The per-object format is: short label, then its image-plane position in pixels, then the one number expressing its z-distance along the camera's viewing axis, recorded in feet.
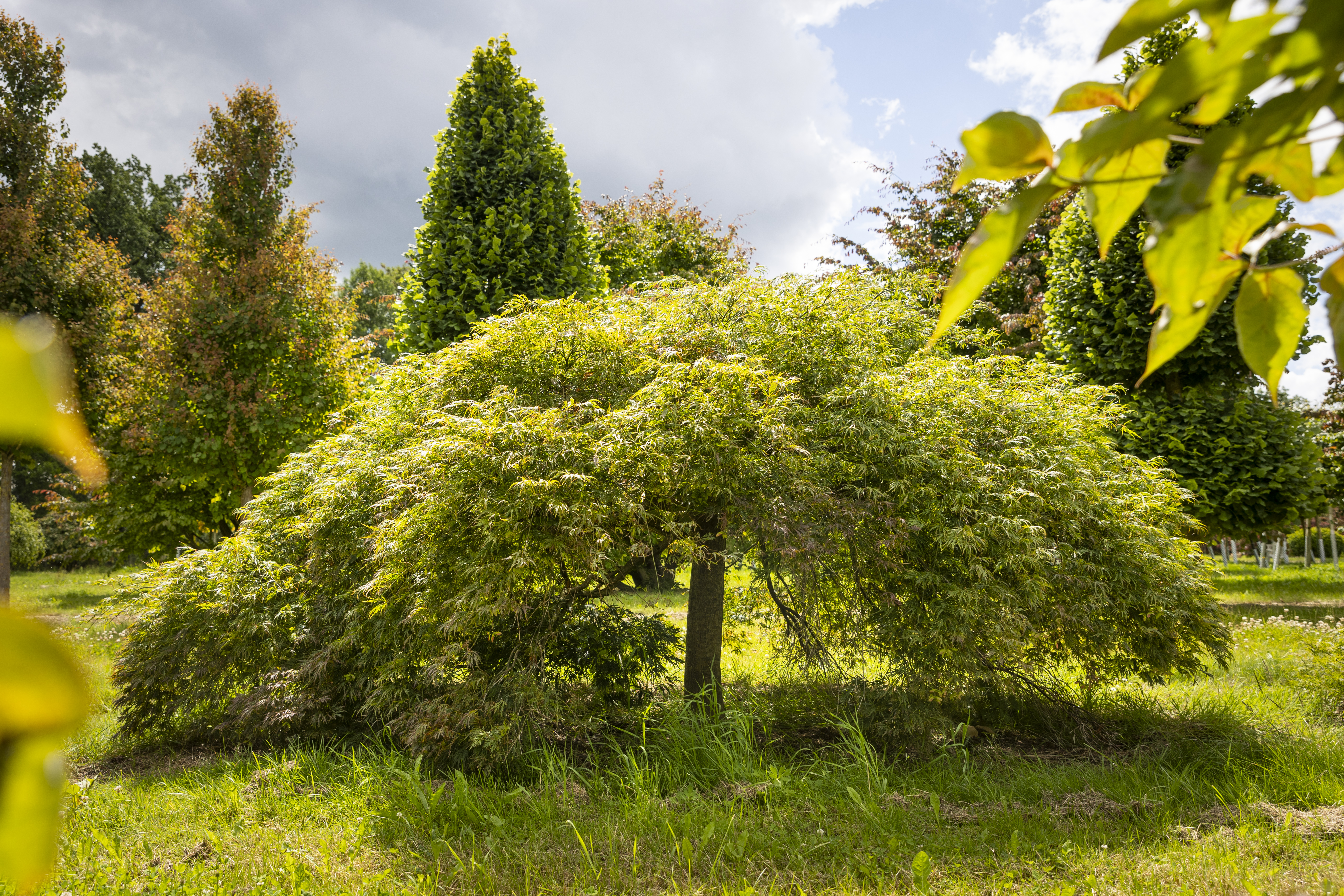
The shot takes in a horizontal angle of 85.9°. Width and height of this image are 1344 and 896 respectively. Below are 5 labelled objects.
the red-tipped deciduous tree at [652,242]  46.93
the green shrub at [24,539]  65.57
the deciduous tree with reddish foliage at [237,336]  31.32
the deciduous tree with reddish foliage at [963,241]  38.45
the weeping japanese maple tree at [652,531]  12.71
